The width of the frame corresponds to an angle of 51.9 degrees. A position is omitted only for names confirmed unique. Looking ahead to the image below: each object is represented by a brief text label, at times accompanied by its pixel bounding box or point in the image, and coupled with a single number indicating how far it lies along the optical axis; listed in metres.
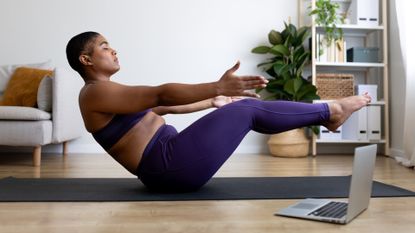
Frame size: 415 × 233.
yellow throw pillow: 3.46
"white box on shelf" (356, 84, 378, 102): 3.94
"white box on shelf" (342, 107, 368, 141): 3.89
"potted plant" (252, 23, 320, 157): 3.78
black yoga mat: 1.77
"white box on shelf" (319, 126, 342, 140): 3.91
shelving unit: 3.90
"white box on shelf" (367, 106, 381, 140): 3.90
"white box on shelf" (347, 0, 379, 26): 4.00
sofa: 3.01
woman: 1.67
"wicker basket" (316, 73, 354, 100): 3.95
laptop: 1.30
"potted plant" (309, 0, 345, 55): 3.90
